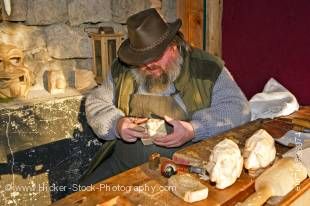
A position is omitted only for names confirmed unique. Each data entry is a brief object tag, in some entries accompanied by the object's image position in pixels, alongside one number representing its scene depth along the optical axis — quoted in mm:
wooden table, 1010
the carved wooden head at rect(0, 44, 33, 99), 1816
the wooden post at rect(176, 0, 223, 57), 2371
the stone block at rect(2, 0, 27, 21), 1953
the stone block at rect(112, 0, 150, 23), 2346
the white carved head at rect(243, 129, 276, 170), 1159
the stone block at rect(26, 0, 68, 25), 2027
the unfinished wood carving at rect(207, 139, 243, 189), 1064
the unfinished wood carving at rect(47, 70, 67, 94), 2041
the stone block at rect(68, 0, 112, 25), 2168
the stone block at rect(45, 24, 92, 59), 2146
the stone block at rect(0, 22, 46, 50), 1963
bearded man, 1561
